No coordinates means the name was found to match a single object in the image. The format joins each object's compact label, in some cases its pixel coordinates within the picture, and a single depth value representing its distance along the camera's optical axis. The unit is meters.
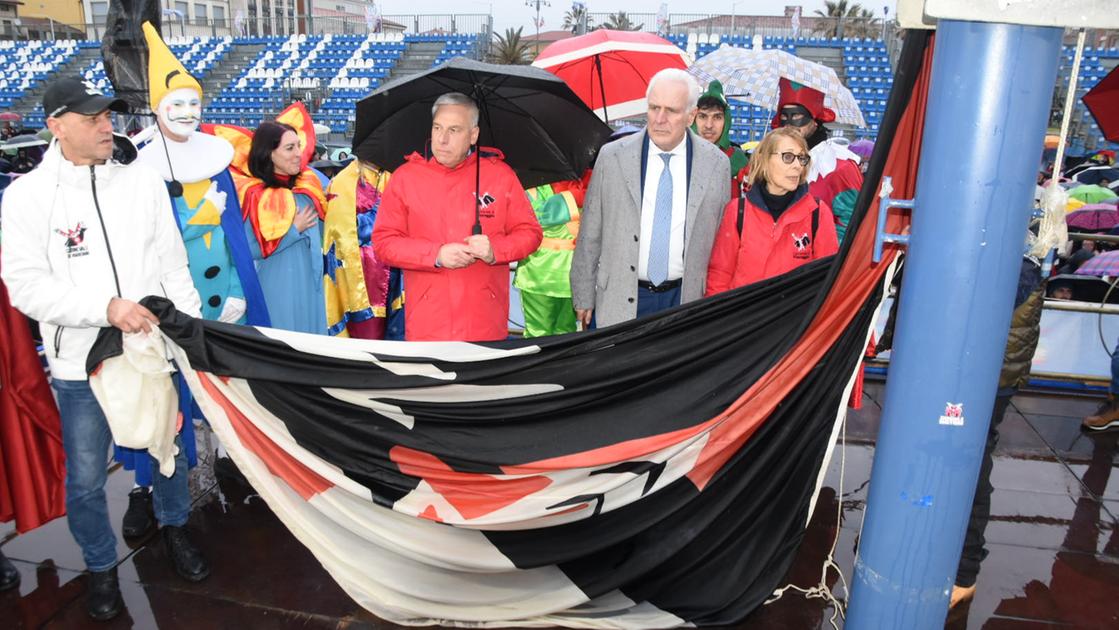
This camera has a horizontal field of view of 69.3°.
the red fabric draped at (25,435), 3.02
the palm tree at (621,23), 30.39
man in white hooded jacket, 2.64
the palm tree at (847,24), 25.14
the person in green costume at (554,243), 4.71
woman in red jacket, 3.21
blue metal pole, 1.73
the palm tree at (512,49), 30.75
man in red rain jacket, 3.22
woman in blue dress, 3.70
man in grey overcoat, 3.37
